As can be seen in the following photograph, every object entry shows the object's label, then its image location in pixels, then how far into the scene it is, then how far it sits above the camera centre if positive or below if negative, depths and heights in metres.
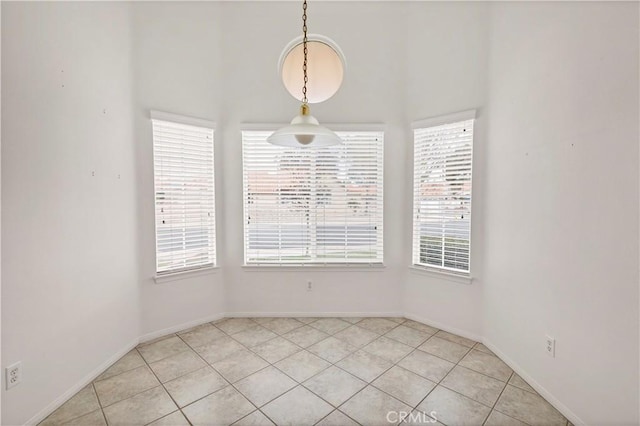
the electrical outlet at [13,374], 1.75 -1.06
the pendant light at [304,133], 1.55 +0.39
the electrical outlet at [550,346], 2.07 -1.06
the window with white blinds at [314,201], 3.40 +0.04
